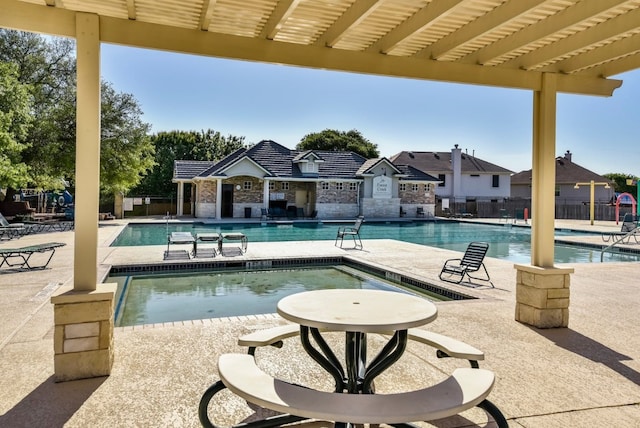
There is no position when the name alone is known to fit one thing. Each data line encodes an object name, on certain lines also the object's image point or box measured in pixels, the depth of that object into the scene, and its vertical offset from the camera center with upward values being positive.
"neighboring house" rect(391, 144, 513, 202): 38.69 +3.04
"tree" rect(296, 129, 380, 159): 48.09 +7.56
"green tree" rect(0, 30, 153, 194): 20.06 +4.29
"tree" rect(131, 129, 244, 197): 34.60 +5.42
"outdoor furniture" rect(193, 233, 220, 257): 11.16 -0.85
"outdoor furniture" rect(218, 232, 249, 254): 11.46 -0.77
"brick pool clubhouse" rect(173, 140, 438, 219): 26.92 +1.67
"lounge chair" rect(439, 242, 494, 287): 8.07 -1.03
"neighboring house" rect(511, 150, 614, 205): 40.44 +2.86
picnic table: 2.03 -0.93
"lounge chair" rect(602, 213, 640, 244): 15.96 -0.49
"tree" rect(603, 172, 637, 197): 52.19 +4.11
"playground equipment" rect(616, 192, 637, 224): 25.81 +1.01
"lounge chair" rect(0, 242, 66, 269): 8.13 -1.16
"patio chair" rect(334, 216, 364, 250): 14.06 -0.72
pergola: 3.44 +1.58
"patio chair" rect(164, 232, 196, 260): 10.95 -0.86
